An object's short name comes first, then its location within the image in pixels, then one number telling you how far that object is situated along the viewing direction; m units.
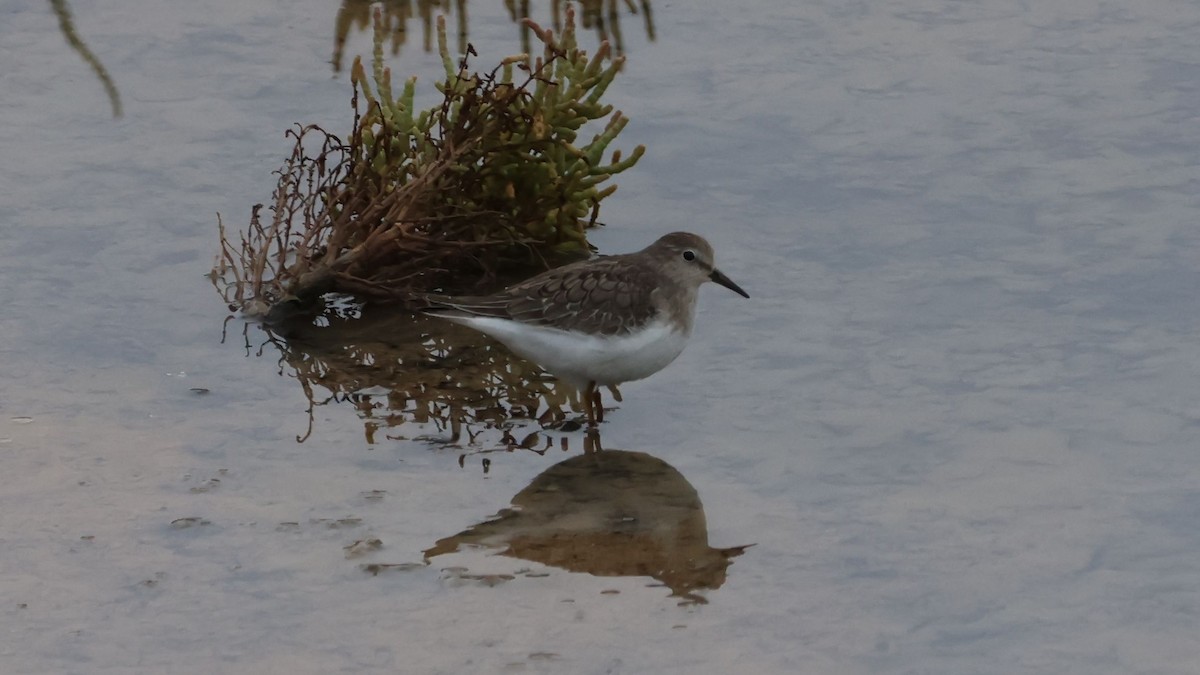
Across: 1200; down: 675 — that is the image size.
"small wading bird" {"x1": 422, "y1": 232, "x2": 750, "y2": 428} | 18.64
